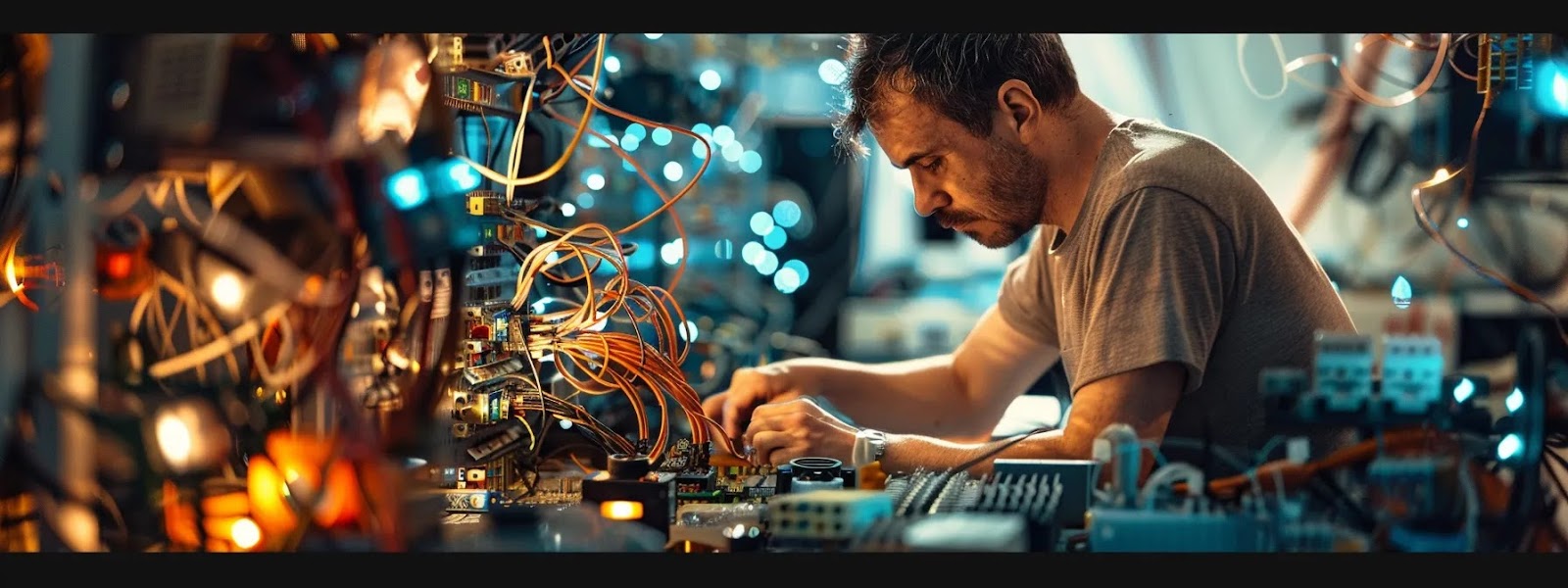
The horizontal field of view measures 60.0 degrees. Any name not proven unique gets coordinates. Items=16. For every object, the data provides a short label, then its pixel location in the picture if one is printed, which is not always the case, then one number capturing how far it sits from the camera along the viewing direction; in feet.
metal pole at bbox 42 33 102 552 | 5.69
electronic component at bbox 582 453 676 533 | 5.93
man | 5.84
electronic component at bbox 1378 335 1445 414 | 5.61
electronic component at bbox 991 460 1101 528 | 5.71
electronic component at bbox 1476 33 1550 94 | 6.03
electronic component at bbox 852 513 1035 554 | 5.39
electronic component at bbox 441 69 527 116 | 6.41
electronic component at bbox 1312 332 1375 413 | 5.63
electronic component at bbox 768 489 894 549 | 5.54
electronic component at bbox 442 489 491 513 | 6.51
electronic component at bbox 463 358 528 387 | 6.65
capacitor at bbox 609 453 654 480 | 6.38
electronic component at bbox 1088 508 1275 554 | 5.45
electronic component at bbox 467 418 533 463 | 6.77
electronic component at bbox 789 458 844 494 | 6.15
